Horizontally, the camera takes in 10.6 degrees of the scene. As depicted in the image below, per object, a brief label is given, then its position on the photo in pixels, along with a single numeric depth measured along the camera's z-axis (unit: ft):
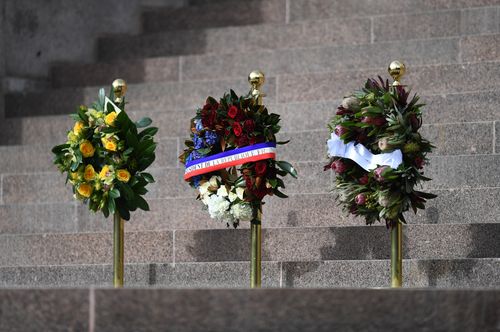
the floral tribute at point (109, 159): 54.94
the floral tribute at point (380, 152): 51.56
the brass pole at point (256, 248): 53.25
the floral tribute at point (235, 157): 53.12
